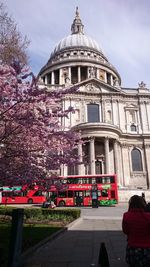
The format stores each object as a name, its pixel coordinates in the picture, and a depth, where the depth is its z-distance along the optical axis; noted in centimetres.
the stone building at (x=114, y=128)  4366
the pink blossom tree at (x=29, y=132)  928
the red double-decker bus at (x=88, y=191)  3266
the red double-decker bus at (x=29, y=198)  3522
